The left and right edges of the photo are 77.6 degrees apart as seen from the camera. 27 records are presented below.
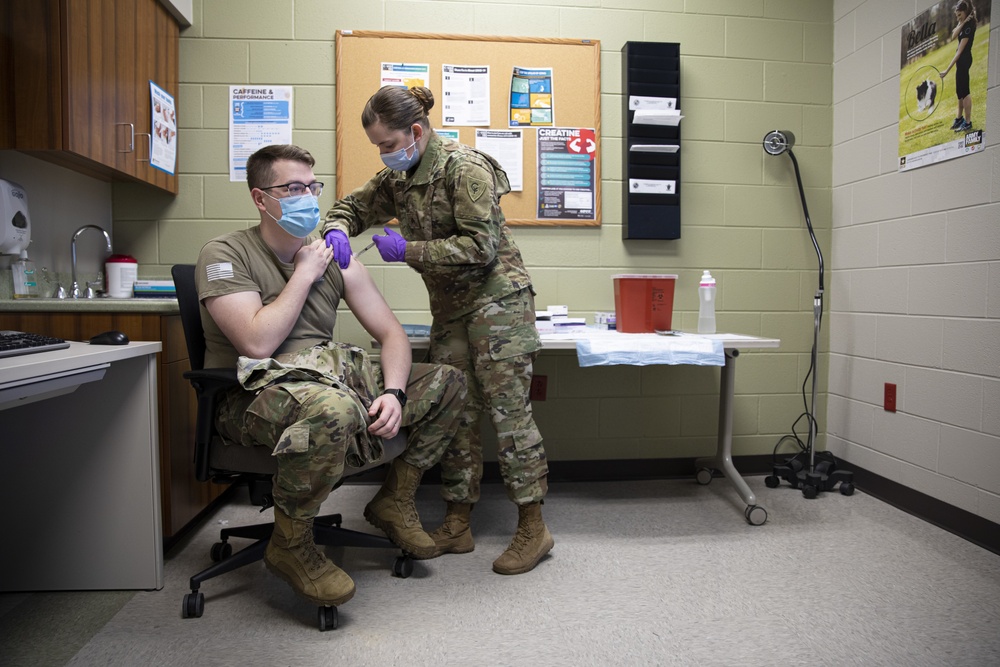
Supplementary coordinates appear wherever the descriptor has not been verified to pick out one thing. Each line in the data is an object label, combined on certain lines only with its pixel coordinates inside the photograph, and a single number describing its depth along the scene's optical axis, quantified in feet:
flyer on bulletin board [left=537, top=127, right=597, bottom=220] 8.83
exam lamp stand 8.50
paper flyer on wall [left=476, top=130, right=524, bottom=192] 8.76
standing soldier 6.13
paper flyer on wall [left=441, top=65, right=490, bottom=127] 8.67
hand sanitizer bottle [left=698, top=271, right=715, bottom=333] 8.25
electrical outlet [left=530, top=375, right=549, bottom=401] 8.98
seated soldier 4.89
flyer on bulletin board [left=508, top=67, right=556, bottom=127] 8.74
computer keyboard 4.25
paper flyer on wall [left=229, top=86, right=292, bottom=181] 8.53
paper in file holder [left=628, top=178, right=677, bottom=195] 8.79
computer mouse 5.24
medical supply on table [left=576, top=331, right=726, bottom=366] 7.05
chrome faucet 7.52
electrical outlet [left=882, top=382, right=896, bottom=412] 8.19
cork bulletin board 8.54
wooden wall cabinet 6.04
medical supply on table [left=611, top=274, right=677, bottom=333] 7.94
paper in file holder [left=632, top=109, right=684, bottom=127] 8.63
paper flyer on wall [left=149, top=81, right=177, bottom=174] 7.81
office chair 5.08
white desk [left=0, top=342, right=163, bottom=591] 5.53
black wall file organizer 8.72
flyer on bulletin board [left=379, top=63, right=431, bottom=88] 8.56
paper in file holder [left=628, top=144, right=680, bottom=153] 8.68
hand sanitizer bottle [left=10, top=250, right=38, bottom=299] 6.63
